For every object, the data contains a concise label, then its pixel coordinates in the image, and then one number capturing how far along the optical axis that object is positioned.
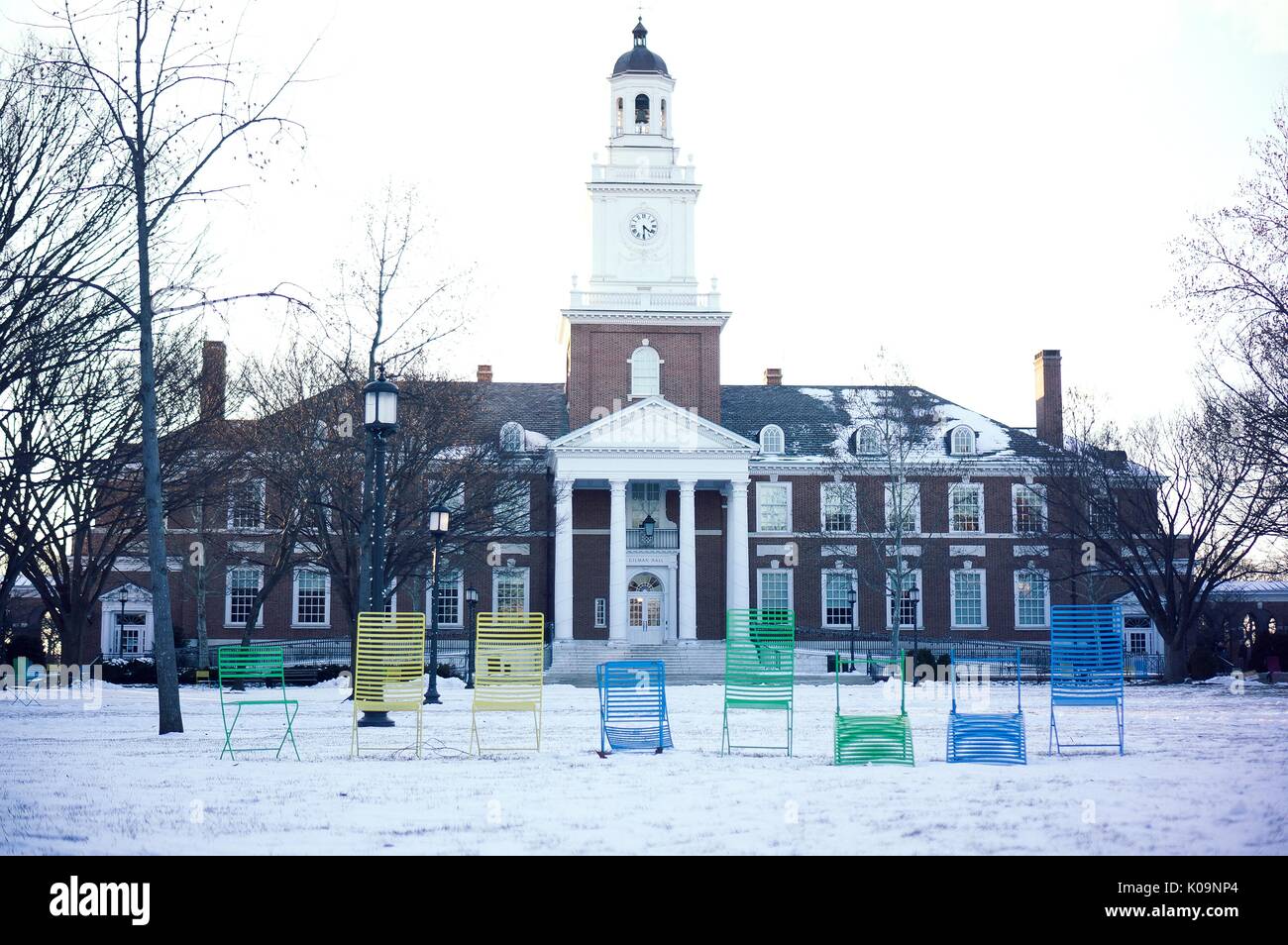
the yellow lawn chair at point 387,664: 15.36
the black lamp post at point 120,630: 47.21
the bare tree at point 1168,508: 33.88
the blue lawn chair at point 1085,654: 15.15
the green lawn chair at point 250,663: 15.08
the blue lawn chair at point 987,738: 13.71
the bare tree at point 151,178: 15.95
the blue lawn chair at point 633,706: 15.08
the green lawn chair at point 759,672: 15.03
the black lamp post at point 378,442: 17.53
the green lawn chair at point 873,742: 13.71
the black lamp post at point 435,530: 24.03
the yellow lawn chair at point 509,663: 14.87
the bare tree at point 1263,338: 20.89
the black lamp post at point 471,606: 31.92
